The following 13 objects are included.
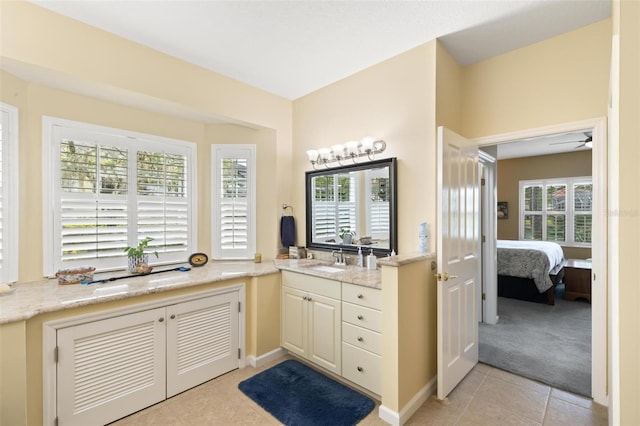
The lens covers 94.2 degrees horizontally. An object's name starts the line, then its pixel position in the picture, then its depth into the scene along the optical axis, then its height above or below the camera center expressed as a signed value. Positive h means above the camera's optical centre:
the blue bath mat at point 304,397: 2.08 -1.43
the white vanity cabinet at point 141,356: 1.92 -1.07
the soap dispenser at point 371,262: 2.73 -0.46
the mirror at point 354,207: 2.74 +0.04
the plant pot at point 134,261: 2.72 -0.45
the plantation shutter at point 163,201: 3.02 +0.12
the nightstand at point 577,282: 4.55 -1.09
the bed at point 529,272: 4.40 -0.92
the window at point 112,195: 2.52 +0.16
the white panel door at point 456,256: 2.25 -0.37
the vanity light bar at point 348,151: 2.80 +0.62
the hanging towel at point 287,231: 3.47 -0.22
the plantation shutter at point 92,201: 2.57 +0.10
